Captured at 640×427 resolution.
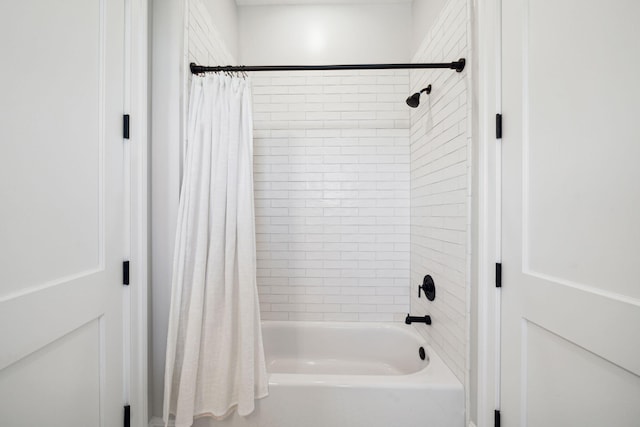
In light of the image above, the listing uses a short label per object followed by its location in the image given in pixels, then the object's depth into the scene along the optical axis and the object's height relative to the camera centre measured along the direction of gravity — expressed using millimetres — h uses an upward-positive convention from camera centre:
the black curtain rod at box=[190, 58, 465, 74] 1398 +736
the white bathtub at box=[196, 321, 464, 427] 1293 -863
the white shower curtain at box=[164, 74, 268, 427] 1255 -288
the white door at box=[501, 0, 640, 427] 665 +3
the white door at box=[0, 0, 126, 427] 696 -2
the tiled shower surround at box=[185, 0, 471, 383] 2207 +151
